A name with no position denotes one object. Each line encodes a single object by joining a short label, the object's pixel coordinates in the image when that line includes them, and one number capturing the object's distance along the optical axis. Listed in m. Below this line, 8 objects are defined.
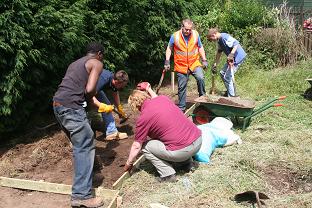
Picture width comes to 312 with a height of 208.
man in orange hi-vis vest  7.60
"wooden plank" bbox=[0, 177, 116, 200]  4.78
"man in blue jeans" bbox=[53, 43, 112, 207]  4.50
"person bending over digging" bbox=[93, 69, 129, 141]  6.02
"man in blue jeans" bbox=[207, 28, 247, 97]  8.03
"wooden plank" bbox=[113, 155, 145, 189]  4.92
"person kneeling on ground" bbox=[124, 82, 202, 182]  4.85
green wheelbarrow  6.59
